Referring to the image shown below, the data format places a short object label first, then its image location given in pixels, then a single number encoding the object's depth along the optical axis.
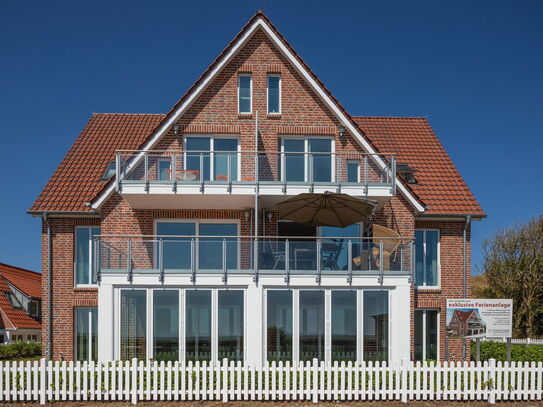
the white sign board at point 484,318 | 16.80
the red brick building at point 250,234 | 17.81
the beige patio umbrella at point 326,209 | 17.81
